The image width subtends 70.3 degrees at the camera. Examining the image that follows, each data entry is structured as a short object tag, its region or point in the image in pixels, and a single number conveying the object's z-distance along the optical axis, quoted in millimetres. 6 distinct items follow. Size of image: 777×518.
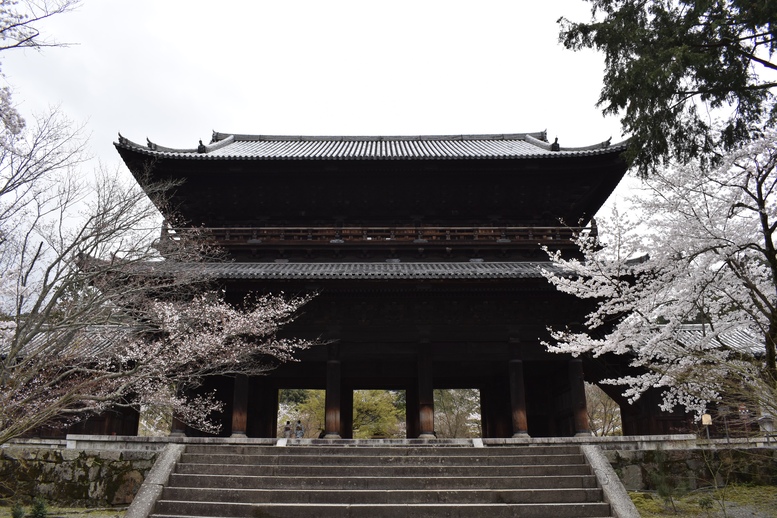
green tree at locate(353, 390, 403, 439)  27391
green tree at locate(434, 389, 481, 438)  34500
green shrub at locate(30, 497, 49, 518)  8727
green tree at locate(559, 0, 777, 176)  8672
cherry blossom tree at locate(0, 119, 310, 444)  9773
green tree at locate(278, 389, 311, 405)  39750
